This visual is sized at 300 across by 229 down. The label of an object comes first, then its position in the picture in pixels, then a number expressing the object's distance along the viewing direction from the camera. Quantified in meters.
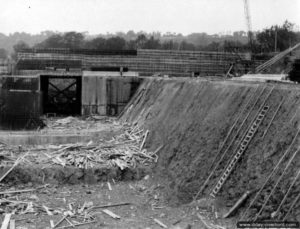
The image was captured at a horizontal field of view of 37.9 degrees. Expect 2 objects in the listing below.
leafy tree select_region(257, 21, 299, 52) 59.19
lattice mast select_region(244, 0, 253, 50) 58.52
